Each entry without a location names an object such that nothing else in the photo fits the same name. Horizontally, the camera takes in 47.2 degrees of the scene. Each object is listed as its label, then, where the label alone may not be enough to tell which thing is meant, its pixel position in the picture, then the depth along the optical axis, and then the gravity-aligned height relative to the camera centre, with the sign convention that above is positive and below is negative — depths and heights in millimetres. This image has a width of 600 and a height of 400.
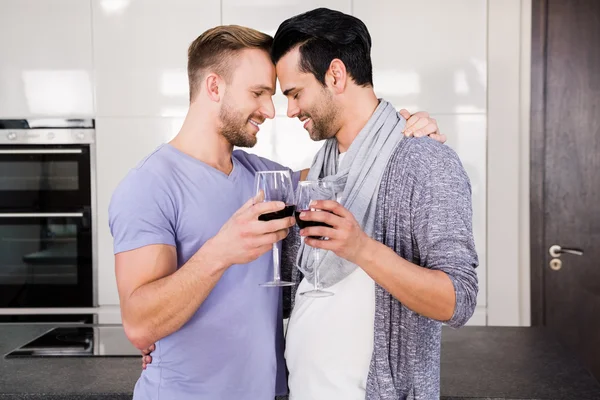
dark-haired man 1380 -103
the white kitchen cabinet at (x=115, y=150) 3516 +195
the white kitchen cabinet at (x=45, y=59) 3500 +664
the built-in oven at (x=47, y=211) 3541 -118
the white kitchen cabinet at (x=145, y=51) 3469 +695
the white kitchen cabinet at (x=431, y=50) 3412 +688
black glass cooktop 2039 -490
